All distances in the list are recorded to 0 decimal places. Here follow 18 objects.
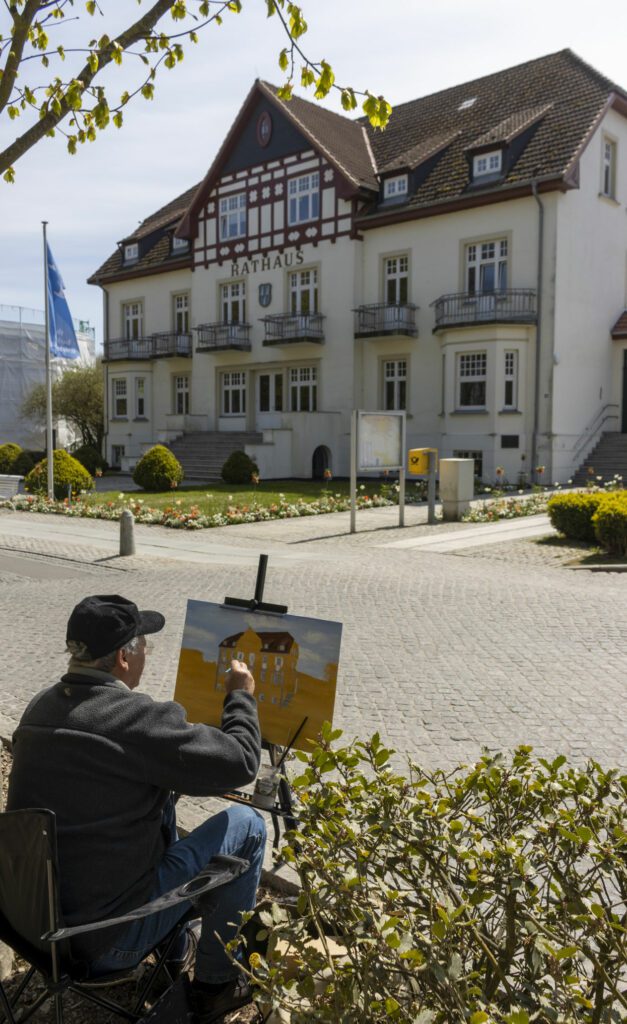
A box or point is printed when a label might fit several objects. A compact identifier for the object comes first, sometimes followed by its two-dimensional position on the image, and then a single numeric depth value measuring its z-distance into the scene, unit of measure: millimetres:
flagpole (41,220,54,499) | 22312
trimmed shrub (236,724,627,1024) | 1936
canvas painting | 3564
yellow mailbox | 18516
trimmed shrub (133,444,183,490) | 26375
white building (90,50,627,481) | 26547
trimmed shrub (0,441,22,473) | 32156
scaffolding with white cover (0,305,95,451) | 53031
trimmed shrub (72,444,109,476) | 35062
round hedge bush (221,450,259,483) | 28297
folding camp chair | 2336
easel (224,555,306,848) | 3574
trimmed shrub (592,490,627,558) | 13174
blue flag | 22281
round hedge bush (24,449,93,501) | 23609
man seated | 2547
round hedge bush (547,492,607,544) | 14703
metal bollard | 14094
